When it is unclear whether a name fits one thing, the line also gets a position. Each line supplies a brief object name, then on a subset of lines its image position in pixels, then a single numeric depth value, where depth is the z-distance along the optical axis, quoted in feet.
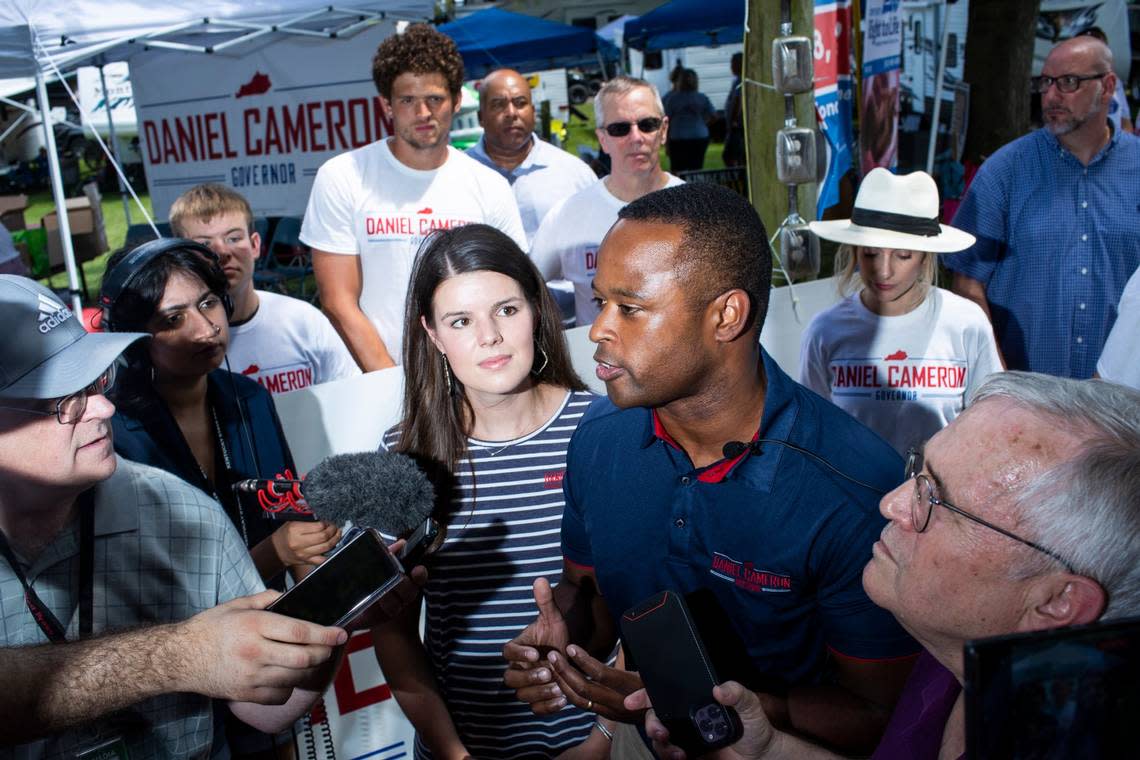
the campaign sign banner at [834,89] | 17.33
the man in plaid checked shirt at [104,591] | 5.76
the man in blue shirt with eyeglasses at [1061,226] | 15.56
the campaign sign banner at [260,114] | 23.32
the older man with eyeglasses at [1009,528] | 4.69
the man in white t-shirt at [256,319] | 13.01
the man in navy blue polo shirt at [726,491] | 6.64
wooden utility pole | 16.83
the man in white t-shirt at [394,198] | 15.42
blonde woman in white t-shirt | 12.82
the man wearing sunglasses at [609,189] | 16.22
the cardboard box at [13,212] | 39.58
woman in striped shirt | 8.98
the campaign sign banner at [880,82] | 20.56
